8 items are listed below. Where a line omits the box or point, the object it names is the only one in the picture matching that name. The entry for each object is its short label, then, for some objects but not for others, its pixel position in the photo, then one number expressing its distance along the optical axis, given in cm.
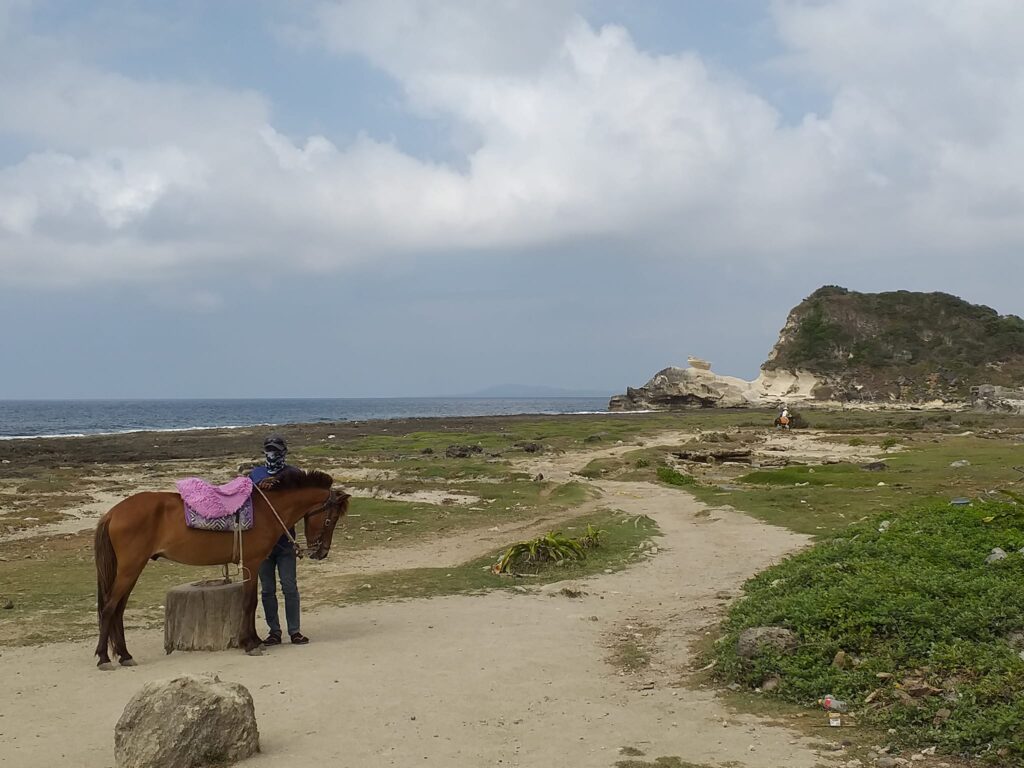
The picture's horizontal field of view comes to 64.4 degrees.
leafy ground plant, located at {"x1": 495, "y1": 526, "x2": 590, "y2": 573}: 1506
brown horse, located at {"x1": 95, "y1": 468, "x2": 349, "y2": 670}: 945
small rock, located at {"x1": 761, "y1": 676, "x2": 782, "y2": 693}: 793
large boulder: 614
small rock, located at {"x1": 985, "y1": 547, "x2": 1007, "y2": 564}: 992
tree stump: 977
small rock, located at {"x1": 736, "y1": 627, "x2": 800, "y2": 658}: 841
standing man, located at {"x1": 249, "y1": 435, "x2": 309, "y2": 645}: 1027
